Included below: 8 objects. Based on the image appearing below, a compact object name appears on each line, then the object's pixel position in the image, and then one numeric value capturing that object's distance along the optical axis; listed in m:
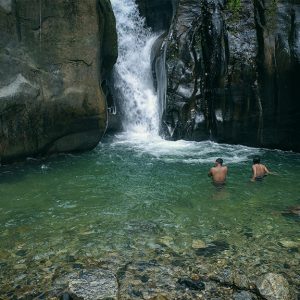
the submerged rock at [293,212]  9.36
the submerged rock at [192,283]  6.60
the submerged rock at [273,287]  6.25
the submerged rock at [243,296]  6.29
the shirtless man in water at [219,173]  11.43
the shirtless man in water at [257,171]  11.78
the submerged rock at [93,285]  6.36
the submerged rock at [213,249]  7.68
